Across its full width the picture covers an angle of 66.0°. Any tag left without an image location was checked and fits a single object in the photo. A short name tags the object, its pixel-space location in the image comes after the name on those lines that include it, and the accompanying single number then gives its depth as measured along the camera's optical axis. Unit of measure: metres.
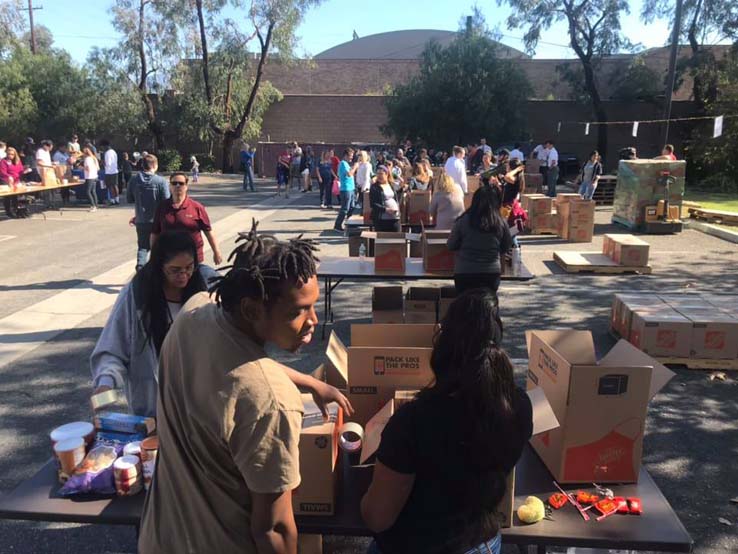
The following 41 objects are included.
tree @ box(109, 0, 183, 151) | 27.77
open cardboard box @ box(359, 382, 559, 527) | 2.03
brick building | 29.42
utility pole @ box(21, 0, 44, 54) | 30.42
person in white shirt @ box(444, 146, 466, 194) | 11.24
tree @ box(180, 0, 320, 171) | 27.84
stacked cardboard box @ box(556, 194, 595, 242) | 11.88
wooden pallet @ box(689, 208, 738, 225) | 12.92
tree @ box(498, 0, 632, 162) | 25.31
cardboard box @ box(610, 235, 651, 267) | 9.09
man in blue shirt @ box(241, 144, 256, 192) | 21.91
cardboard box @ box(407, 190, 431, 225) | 11.05
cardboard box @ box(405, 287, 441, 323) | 6.14
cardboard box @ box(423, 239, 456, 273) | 6.35
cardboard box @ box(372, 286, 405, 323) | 6.22
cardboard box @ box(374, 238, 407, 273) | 6.26
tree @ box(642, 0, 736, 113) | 24.56
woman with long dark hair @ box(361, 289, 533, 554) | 1.64
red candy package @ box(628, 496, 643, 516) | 2.14
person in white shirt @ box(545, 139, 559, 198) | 17.94
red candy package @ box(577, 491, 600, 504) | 2.19
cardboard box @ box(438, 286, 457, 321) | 6.25
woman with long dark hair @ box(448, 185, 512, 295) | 5.25
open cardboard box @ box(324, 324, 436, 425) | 2.50
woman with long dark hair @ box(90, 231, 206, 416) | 2.72
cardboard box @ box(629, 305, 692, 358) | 5.56
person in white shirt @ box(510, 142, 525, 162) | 18.07
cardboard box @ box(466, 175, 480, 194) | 14.43
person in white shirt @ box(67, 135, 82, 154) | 18.41
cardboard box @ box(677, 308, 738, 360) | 5.50
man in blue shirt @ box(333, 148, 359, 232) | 12.70
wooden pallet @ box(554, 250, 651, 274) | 9.10
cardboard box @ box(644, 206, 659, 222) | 12.59
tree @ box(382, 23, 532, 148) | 26.47
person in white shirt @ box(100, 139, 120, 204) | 16.77
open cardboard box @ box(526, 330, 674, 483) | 2.26
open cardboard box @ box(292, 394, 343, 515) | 2.04
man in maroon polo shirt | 5.82
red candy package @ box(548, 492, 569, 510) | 2.18
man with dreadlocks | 1.35
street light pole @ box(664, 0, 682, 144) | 15.43
